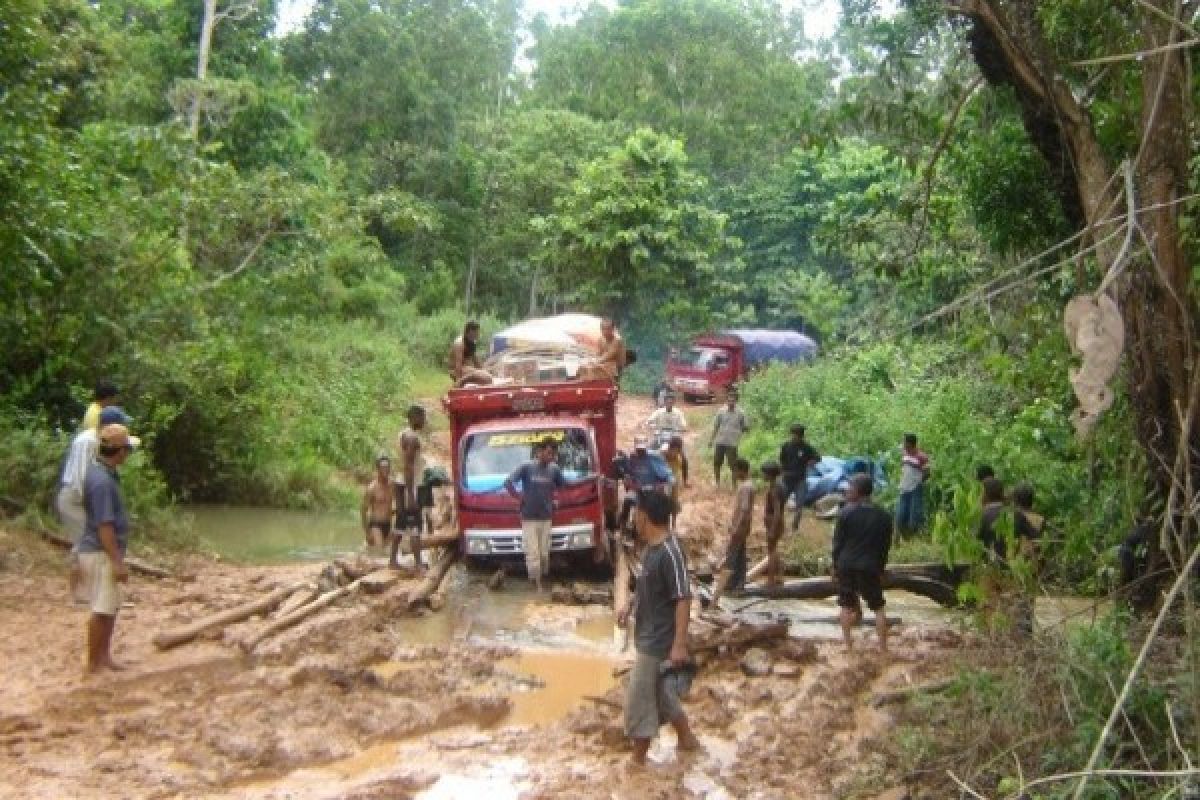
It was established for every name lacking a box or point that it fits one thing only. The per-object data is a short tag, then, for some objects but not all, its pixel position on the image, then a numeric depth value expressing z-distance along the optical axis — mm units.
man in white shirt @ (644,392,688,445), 21547
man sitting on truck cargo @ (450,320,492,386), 16016
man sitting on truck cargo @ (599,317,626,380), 16406
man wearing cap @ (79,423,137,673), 9141
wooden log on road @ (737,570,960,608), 12500
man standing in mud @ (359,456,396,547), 15492
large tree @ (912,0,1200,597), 7367
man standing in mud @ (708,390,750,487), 21281
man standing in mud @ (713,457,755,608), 12568
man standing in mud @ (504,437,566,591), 13508
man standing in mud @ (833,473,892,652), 10688
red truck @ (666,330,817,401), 40469
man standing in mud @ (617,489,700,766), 7602
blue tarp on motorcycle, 19766
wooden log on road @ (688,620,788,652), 10719
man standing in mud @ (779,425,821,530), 17844
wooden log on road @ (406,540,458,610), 12742
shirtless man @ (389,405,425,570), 14422
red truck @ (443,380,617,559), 14242
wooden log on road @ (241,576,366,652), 10769
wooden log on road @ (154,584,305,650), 10562
